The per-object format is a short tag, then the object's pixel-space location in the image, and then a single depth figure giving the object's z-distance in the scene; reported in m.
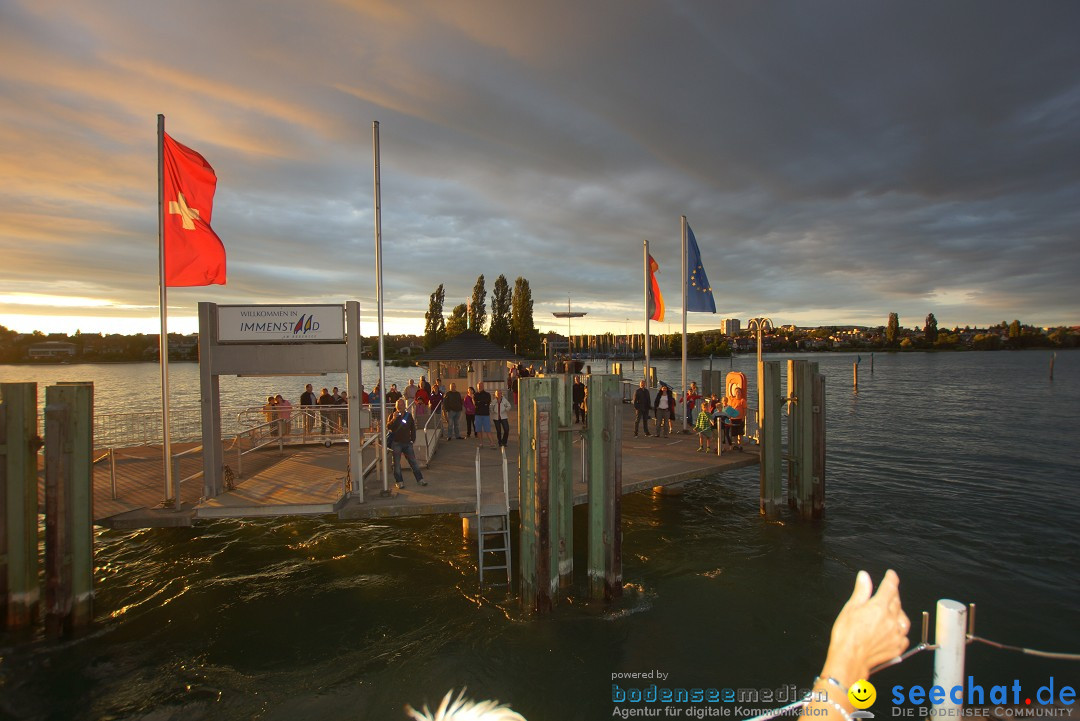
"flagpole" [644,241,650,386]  20.75
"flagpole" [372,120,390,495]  10.98
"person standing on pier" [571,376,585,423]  18.84
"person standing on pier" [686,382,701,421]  19.73
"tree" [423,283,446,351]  88.38
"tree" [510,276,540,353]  84.12
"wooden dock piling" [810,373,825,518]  14.01
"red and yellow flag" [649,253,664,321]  21.75
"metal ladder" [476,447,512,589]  10.14
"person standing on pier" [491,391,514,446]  16.30
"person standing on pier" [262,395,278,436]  17.19
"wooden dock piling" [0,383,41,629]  8.67
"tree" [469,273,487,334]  86.72
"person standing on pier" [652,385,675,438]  18.09
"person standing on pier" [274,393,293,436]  16.98
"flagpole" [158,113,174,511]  10.32
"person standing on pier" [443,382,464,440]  17.58
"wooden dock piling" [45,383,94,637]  8.60
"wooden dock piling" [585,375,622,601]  9.63
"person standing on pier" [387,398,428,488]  11.70
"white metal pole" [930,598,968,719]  3.39
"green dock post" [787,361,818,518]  14.07
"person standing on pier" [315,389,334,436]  17.88
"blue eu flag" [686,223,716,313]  20.61
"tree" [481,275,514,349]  85.56
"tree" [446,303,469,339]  84.12
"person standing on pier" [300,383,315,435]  16.86
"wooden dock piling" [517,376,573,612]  8.95
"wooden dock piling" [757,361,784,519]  13.94
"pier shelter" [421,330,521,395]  28.27
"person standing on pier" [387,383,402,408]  22.03
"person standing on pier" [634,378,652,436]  18.00
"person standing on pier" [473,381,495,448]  16.95
